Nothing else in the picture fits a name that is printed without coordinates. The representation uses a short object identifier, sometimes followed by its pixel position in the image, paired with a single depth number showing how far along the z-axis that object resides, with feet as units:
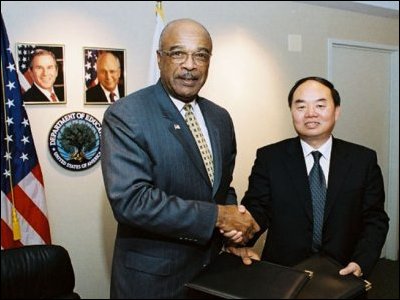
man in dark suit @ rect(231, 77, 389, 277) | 5.50
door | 13.01
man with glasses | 4.33
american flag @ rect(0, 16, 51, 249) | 7.30
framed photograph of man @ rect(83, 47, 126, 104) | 8.75
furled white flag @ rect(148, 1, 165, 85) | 8.54
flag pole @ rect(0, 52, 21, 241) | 7.27
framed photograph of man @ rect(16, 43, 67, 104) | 8.09
